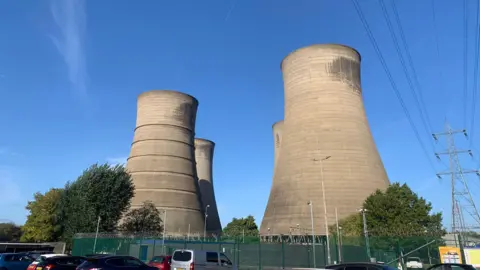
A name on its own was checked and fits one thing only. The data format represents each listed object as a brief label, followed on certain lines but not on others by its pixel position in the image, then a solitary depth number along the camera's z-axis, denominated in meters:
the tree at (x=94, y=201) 30.80
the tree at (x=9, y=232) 63.44
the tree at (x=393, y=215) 31.06
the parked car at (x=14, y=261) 14.64
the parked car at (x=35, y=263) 12.90
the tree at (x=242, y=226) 88.11
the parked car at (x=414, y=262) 15.96
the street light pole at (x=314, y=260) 17.94
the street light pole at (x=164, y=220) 43.88
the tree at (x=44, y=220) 35.97
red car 13.54
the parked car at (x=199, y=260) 11.77
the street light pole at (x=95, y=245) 23.27
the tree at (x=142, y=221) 42.22
